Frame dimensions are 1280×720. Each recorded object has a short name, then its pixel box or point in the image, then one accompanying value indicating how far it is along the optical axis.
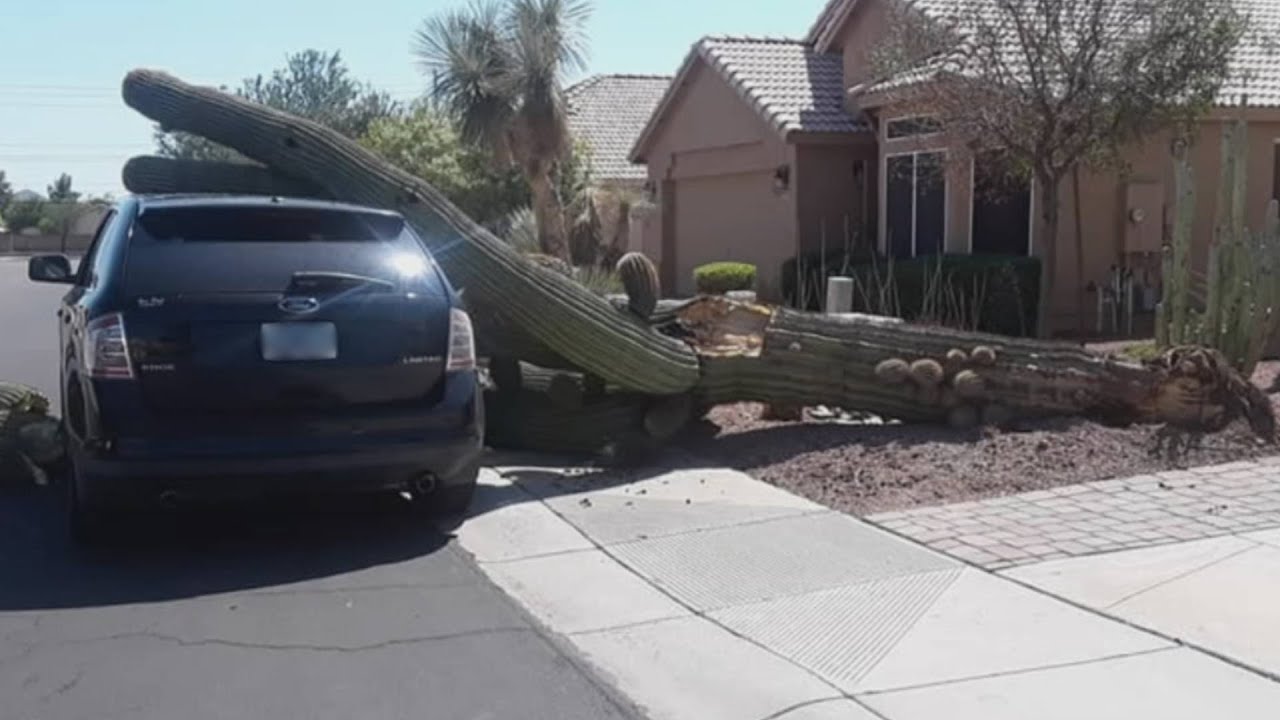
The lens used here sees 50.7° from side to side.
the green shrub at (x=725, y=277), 22.83
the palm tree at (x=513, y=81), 27.56
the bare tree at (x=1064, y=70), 12.71
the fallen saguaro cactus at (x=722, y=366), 8.90
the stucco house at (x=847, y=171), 17.92
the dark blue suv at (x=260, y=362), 6.30
